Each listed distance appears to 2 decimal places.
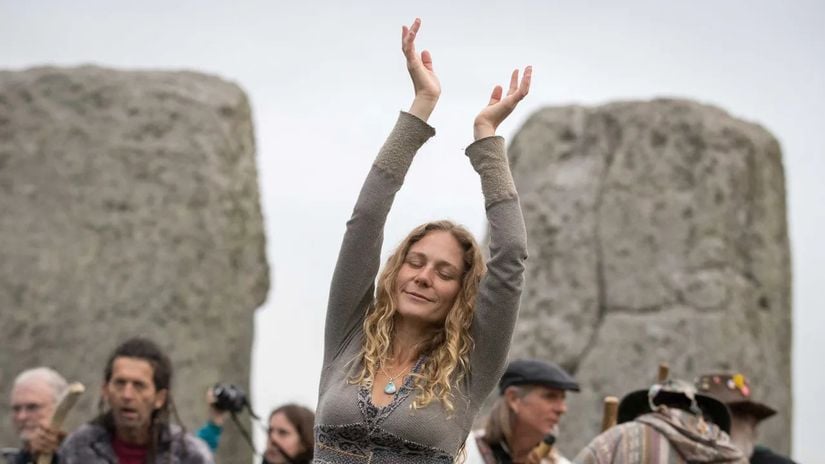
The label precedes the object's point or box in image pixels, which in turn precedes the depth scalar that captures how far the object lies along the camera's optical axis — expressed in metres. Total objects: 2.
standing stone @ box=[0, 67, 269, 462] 11.93
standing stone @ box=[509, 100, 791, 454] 11.98
